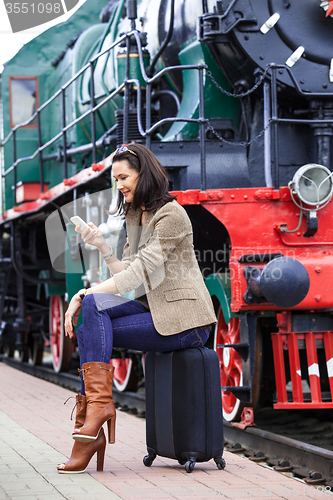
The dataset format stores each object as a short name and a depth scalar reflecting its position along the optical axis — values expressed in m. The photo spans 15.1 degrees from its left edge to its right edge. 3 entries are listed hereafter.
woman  5.28
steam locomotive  7.97
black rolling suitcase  5.54
